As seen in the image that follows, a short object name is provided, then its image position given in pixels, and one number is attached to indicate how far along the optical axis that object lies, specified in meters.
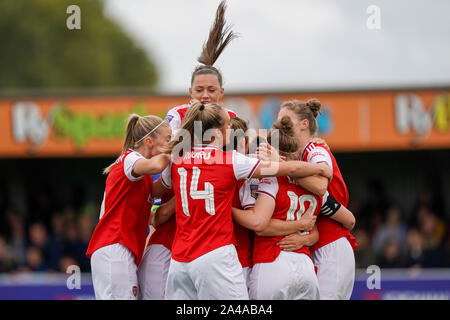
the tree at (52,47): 36.22
